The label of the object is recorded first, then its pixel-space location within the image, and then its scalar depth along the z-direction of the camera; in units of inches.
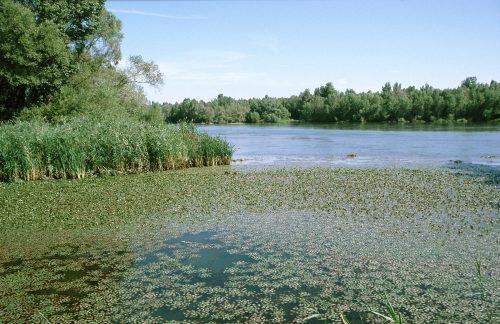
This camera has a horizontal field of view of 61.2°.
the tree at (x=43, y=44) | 986.1
